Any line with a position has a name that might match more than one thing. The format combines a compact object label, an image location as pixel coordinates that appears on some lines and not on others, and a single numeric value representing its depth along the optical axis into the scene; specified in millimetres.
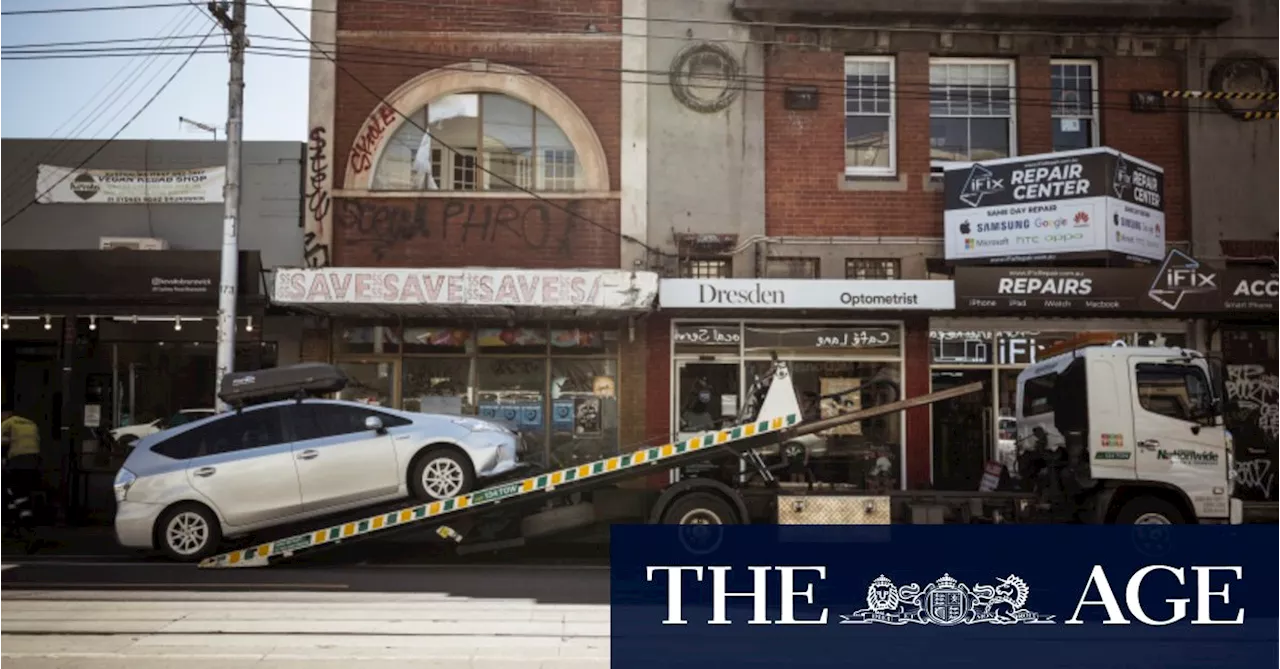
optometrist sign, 16250
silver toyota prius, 12242
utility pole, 15328
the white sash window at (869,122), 18578
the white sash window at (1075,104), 18641
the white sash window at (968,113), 18578
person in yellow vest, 14914
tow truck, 12062
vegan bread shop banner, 19703
